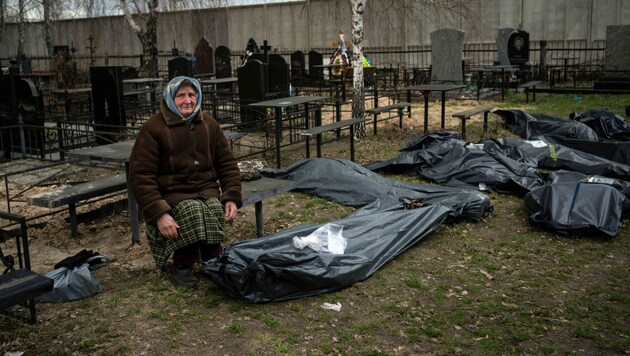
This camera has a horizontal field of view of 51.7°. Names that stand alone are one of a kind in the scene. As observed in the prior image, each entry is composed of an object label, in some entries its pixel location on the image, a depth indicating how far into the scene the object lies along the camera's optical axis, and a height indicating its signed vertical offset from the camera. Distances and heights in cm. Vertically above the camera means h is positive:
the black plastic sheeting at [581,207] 629 -149
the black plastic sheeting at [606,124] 1148 -123
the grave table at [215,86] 1393 -58
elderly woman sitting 463 -84
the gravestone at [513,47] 2111 +31
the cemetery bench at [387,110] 1220 -92
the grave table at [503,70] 1794 -33
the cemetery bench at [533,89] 1678 -85
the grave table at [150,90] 1455 -52
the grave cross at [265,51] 1445 +30
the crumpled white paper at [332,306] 468 -174
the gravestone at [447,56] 1834 +8
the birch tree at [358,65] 1185 -6
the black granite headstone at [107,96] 1128 -46
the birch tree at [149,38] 1858 +86
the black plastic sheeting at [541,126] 1090 -122
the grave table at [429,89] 1257 -57
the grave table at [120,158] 589 -80
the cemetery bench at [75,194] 557 -112
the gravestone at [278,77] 1330 -27
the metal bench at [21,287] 372 -125
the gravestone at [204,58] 2077 +26
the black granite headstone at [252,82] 1283 -33
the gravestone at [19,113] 1094 -70
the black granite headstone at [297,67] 2144 -12
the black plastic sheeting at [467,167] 807 -142
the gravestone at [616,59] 1792 -14
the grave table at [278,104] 935 -58
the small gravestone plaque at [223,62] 2008 +12
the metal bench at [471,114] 1134 -100
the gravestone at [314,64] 2127 -6
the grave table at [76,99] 1486 -70
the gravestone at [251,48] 1829 +47
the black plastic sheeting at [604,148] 936 -138
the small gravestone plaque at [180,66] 1755 +2
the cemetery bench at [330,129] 944 -98
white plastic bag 503 -139
